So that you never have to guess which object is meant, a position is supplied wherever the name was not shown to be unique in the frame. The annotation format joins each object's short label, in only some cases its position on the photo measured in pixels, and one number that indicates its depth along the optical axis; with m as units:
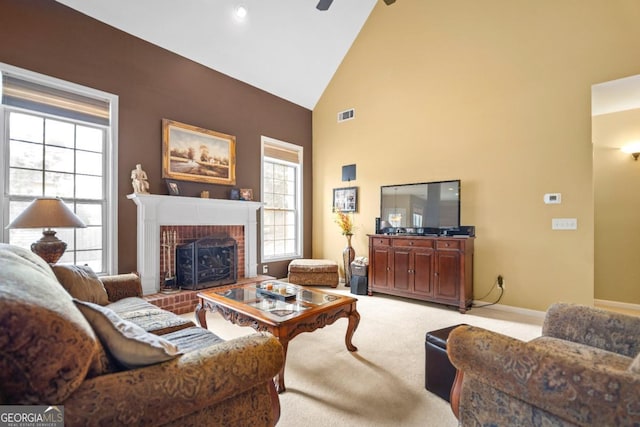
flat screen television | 4.12
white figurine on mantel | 3.57
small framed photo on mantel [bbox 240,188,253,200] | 4.75
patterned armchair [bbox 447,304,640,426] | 0.95
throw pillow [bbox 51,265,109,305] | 2.13
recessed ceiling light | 3.90
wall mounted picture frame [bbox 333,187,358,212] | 5.31
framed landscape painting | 3.96
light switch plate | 3.40
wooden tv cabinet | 3.76
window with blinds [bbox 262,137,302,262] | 5.30
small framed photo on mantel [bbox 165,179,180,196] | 3.89
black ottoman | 1.87
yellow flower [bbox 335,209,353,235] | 5.18
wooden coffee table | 2.04
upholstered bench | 4.98
